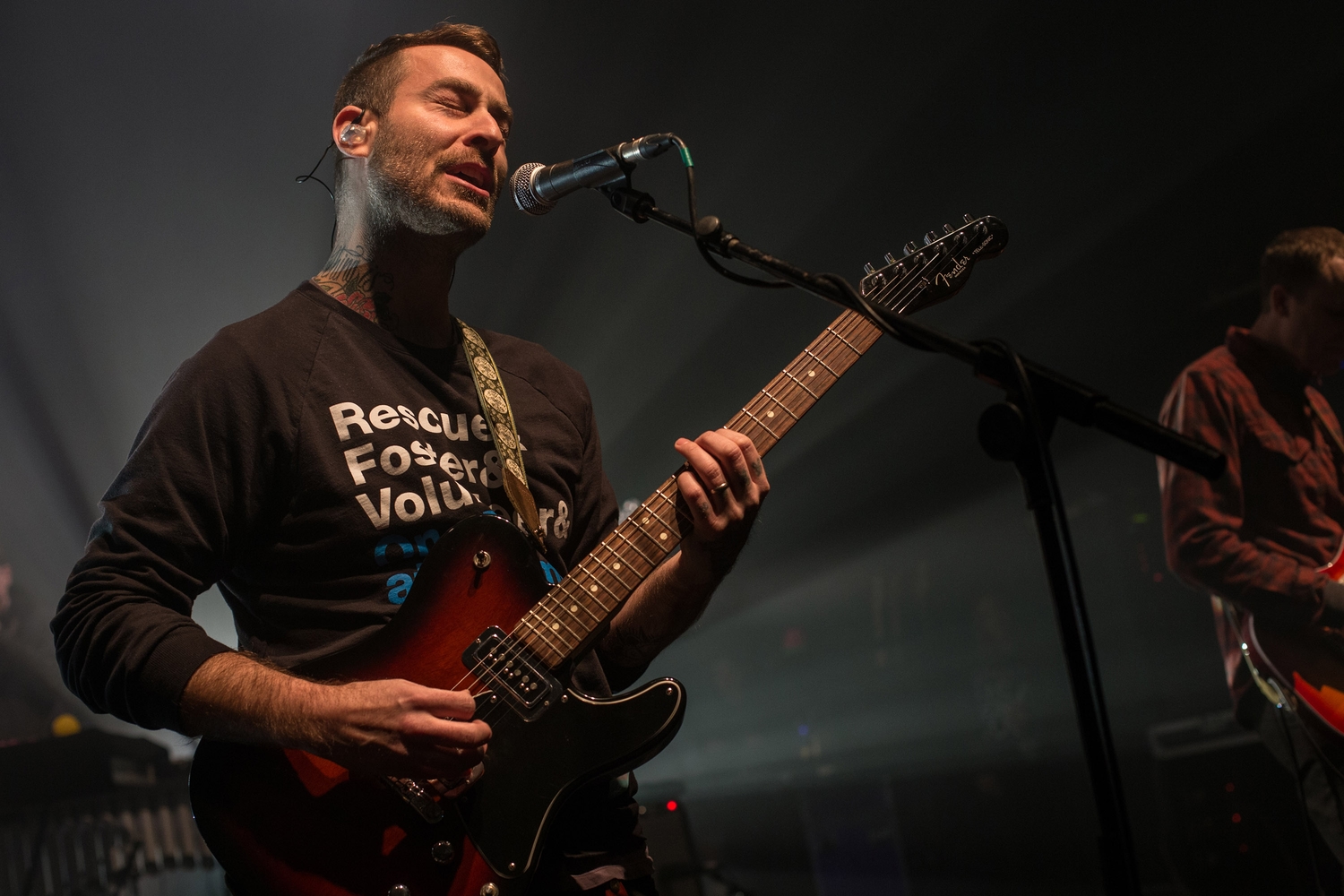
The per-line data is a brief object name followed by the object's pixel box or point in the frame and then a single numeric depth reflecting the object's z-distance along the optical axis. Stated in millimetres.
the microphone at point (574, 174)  1558
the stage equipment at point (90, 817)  3857
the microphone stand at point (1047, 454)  998
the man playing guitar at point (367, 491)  1335
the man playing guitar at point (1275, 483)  2996
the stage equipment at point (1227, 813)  4117
